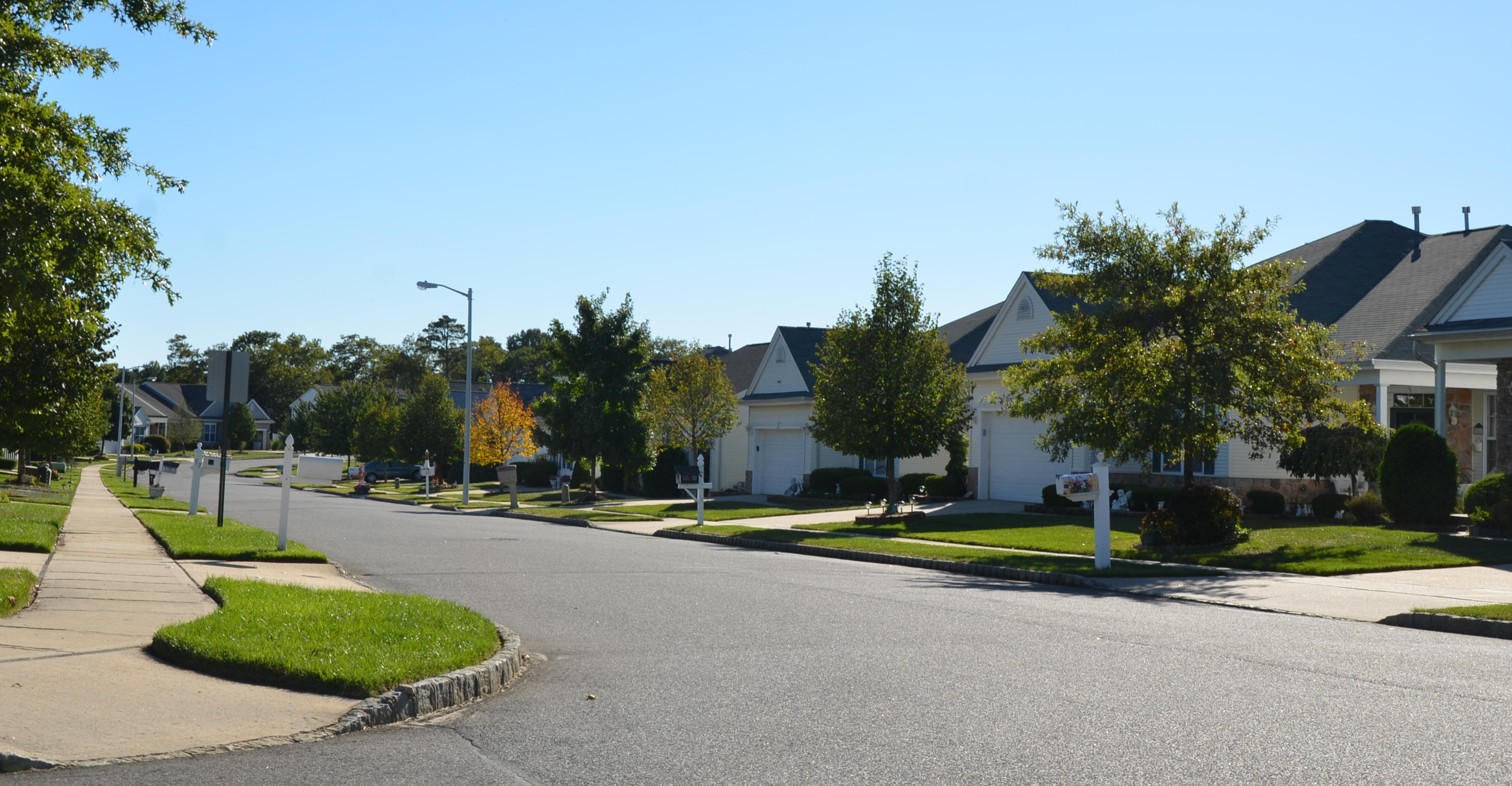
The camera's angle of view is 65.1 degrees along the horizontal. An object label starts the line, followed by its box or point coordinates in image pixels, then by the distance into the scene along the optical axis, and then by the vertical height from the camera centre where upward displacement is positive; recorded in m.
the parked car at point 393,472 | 65.62 -1.64
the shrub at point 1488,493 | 20.47 -0.43
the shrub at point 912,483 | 35.53 -0.87
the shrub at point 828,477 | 36.56 -0.77
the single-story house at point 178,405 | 114.00 +3.08
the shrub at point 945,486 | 34.31 -0.90
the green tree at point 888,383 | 27.19 +1.65
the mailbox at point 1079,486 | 17.03 -0.40
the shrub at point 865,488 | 34.72 -1.00
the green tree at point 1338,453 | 24.31 +0.24
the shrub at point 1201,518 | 19.88 -0.96
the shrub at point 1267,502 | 25.86 -0.87
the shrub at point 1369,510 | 23.05 -0.86
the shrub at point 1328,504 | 24.53 -0.83
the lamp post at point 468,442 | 39.94 +0.08
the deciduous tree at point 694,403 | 41.41 +1.63
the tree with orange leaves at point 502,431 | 53.84 +0.62
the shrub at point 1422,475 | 21.42 -0.15
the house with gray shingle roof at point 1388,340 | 22.27 +2.66
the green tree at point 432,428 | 56.00 +0.74
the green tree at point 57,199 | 9.09 +1.91
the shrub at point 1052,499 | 28.62 -1.00
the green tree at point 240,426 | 106.31 +1.22
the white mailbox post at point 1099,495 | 16.69 -0.52
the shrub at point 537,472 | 55.34 -1.25
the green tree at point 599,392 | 41.50 +1.98
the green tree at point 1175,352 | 19.19 +1.81
